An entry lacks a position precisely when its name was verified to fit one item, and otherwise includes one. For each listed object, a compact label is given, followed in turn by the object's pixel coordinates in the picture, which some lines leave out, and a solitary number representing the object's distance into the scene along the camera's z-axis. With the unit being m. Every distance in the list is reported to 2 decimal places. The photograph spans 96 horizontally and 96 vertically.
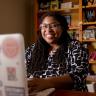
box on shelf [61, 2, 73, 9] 4.04
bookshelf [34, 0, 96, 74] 3.86
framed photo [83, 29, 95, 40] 3.88
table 1.16
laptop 0.59
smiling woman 1.59
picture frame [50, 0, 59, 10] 4.10
